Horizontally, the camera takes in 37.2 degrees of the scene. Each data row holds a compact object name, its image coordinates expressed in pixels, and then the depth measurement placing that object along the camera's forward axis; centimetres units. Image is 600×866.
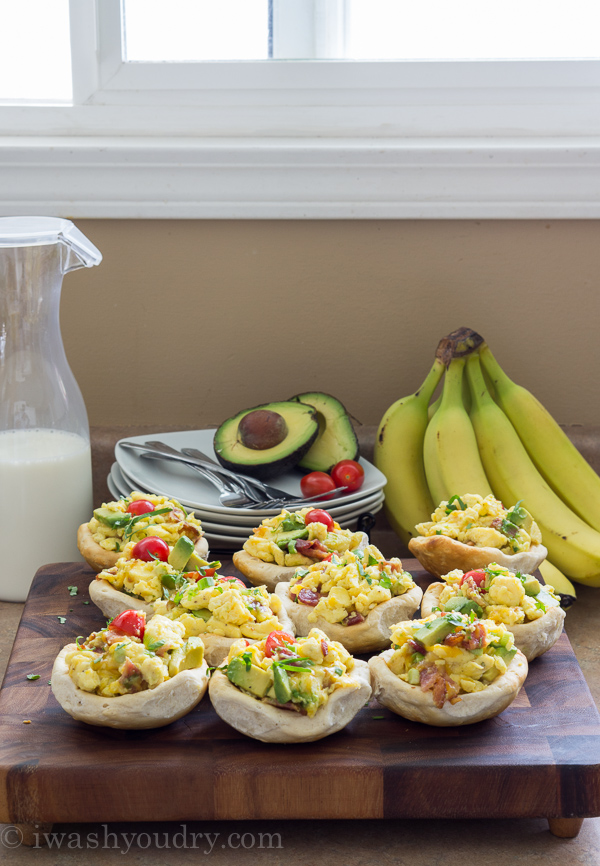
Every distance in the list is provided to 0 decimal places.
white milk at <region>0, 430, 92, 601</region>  139
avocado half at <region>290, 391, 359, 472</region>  158
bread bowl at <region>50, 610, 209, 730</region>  91
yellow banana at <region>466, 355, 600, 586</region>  144
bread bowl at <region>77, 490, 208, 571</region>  128
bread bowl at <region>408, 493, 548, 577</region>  125
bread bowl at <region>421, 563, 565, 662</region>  108
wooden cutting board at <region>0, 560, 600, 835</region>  87
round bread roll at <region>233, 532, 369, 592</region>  125
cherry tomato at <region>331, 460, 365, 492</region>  149
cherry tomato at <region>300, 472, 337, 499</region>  149
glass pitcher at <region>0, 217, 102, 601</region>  137
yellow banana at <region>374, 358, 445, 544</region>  160
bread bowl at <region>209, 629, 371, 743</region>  89
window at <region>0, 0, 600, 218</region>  168
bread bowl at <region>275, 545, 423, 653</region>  112
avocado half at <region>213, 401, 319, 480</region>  153
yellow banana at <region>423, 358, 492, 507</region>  150
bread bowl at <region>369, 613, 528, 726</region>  93
